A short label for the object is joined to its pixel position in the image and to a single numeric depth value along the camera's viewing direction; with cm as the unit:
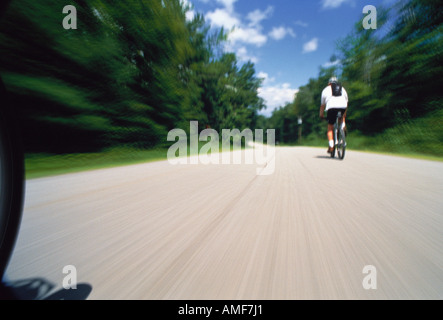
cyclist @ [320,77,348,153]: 646
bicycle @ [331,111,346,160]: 656
